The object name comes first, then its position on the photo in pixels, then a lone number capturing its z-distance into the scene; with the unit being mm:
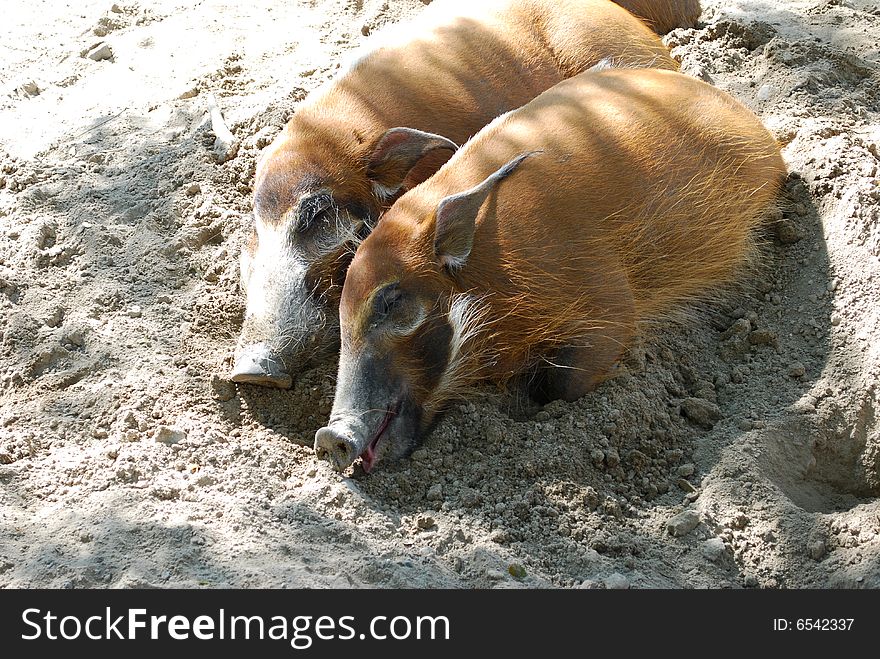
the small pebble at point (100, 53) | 6246
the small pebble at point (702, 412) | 3967
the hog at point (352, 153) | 4395
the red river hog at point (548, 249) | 3871
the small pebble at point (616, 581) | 3246
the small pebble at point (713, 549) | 3424
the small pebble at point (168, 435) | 3844
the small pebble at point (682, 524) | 3498
